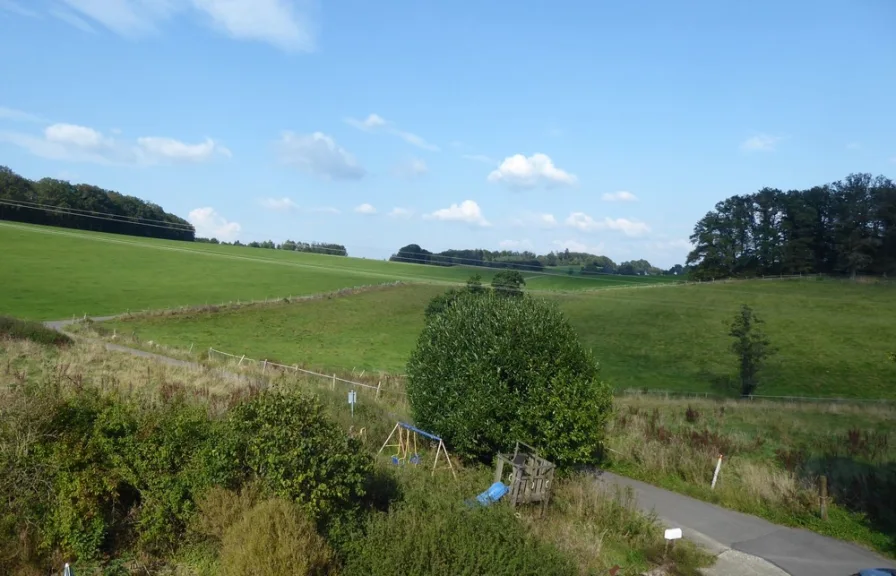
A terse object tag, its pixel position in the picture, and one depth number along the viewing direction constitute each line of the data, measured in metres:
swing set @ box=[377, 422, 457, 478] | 14.12
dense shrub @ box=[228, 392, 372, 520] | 8.74
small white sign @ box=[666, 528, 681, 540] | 9.78
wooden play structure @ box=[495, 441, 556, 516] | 11.58
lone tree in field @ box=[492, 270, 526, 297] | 44.94
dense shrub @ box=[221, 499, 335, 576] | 7.08
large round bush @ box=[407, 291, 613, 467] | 14.86
